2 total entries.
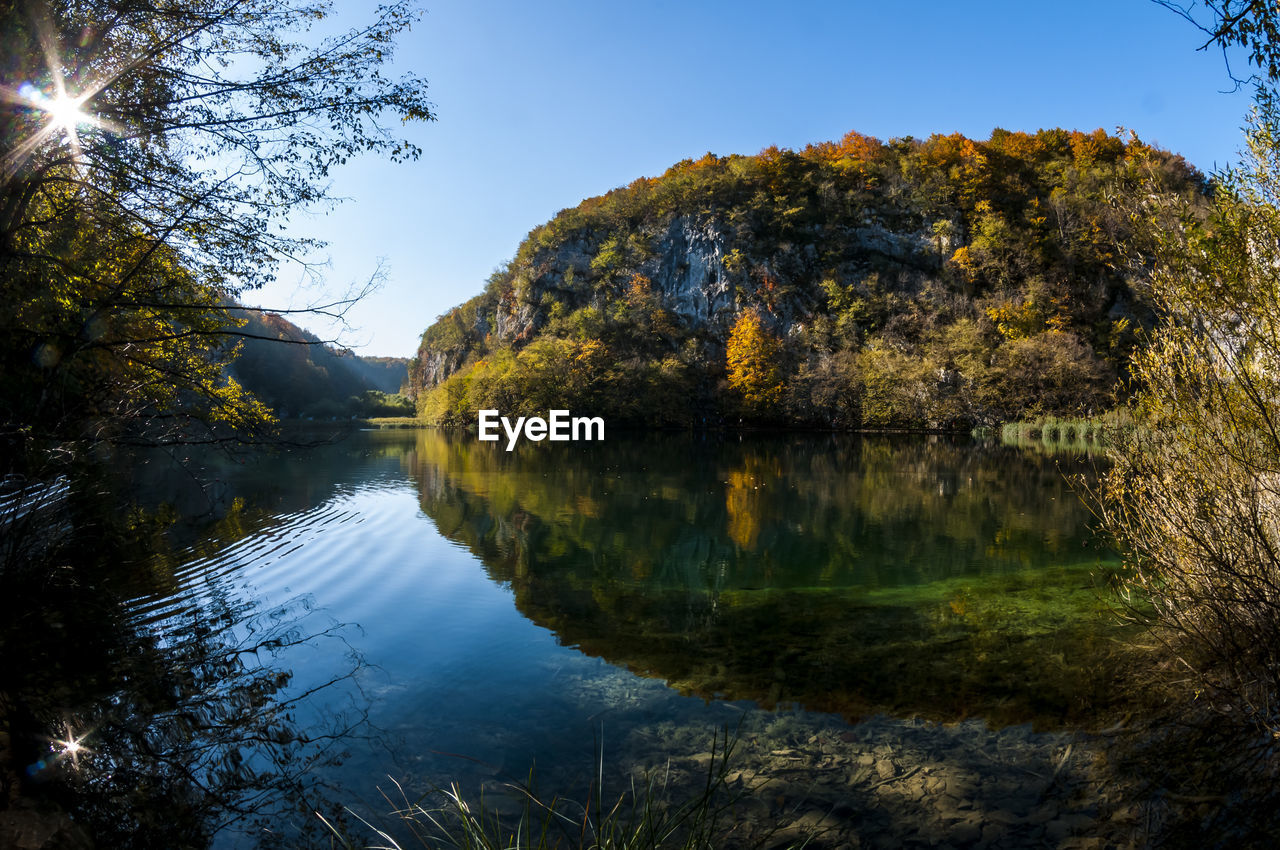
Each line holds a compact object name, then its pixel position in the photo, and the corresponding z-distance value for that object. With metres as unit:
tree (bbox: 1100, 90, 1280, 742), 4.40
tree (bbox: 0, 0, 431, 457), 5.87
